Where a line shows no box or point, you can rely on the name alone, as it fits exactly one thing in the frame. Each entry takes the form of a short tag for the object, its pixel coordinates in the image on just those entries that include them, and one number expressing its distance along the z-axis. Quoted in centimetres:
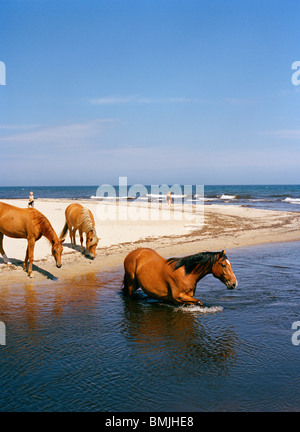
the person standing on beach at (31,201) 2758
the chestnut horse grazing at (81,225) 1369
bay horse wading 778
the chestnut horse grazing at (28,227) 1078
